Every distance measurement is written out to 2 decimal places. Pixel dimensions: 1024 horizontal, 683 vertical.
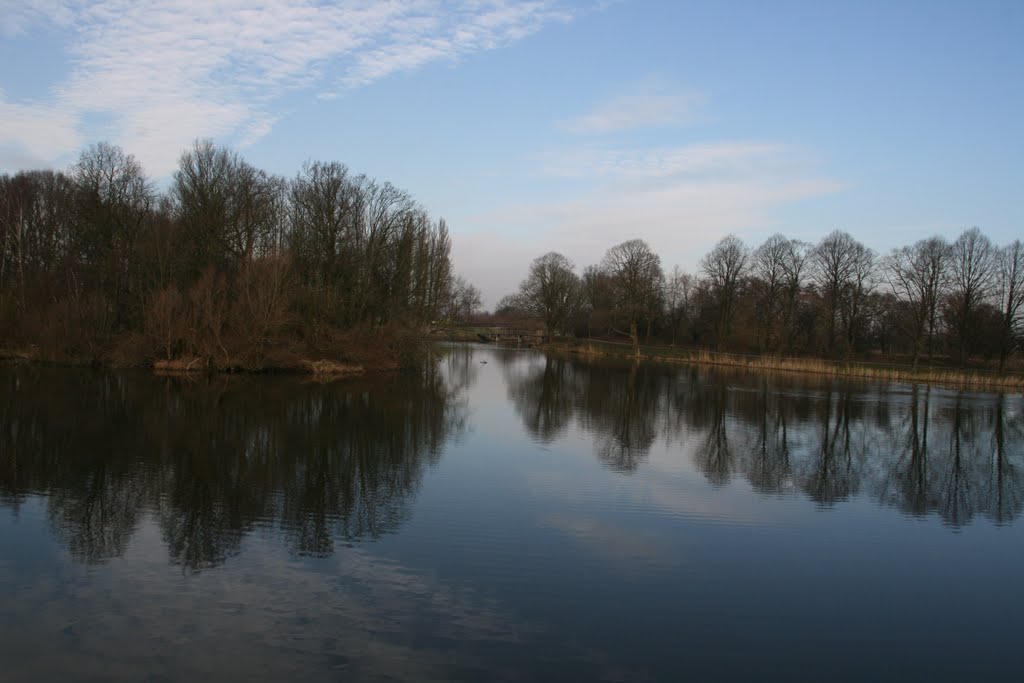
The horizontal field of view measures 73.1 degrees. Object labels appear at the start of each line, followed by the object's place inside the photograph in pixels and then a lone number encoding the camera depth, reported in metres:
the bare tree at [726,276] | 58.53
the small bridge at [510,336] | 77.41
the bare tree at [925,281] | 49.22
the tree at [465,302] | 52.25
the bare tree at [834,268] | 54.41
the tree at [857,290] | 54.38
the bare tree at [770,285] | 56.94
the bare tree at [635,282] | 59.19
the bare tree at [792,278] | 55.97
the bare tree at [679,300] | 67.25
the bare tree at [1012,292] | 47.62
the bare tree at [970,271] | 50.09
